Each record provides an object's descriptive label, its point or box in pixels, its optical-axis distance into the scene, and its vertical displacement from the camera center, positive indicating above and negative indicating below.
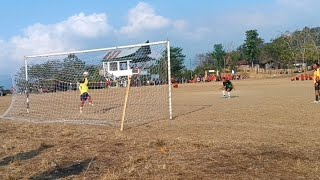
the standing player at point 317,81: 14.26 -0.17
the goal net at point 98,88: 12.69 -0.28
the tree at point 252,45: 54.03 +5.35
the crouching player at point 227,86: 18.80 -0.39
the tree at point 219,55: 57.01 +3.98
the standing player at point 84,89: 13.82 -0.29
